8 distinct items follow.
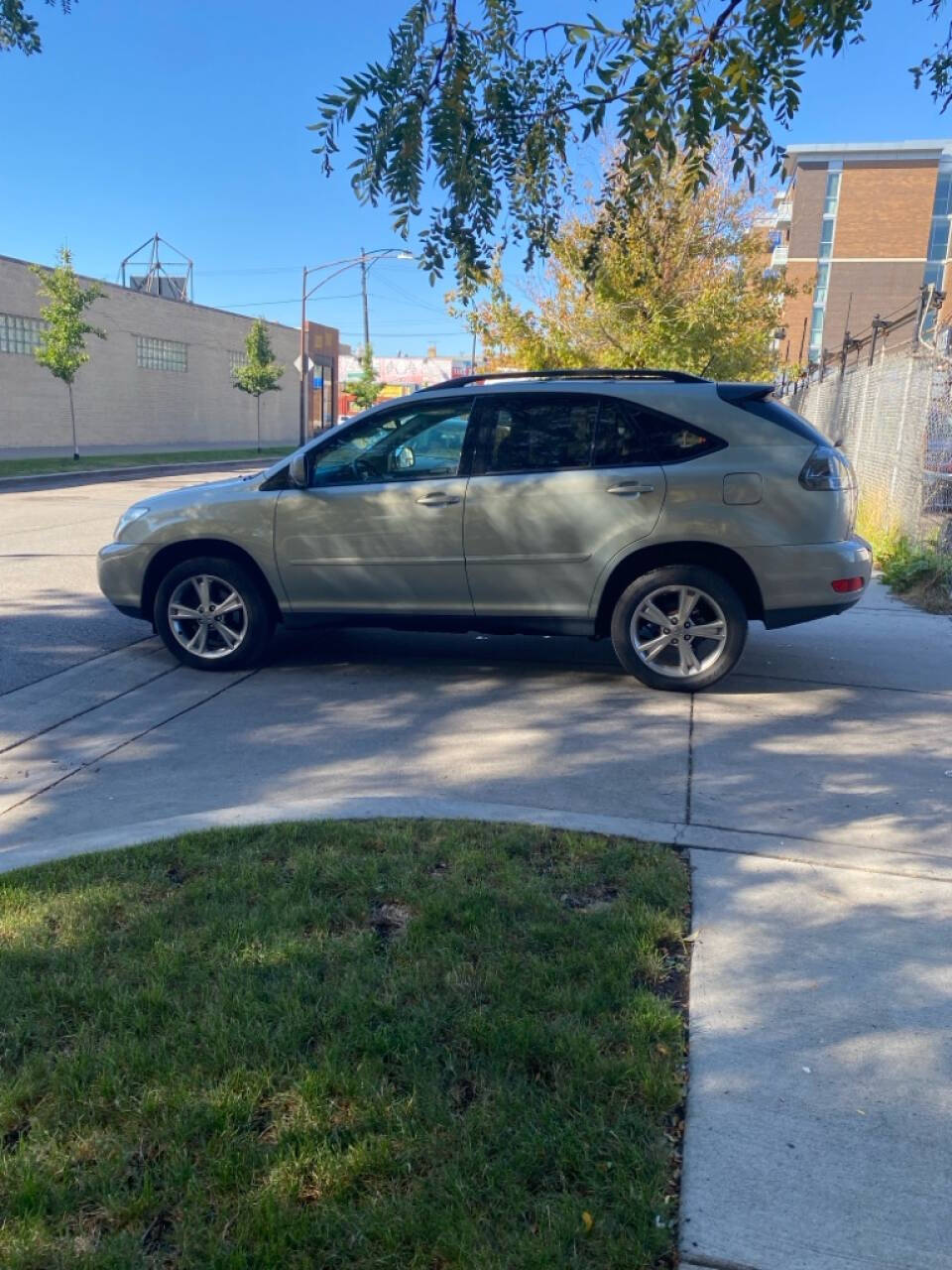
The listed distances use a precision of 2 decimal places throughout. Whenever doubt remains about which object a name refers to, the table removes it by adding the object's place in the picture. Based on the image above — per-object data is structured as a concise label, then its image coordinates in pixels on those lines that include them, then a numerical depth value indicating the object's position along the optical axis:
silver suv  6.03
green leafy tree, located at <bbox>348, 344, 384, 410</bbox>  72.50
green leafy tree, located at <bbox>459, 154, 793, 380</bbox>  17.33
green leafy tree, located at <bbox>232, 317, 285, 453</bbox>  43.38
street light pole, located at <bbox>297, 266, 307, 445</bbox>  37.63
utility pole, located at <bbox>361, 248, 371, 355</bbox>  73.94
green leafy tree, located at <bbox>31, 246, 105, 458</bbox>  28.70
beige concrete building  34.12
